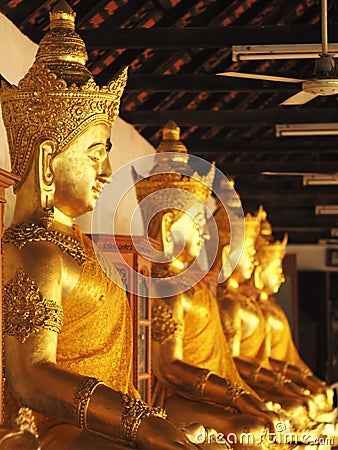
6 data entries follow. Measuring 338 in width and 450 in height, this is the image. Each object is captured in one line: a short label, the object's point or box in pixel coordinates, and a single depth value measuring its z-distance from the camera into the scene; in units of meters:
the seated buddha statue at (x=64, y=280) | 4.21
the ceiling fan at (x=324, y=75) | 5.02
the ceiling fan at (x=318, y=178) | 9.11
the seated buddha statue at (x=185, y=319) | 6.12
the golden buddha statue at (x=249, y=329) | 7.66
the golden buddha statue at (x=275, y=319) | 9.02
